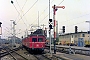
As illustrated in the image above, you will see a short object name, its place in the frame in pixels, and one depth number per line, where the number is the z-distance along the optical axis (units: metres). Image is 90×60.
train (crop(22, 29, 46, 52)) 32.62
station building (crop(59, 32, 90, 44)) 95.19
